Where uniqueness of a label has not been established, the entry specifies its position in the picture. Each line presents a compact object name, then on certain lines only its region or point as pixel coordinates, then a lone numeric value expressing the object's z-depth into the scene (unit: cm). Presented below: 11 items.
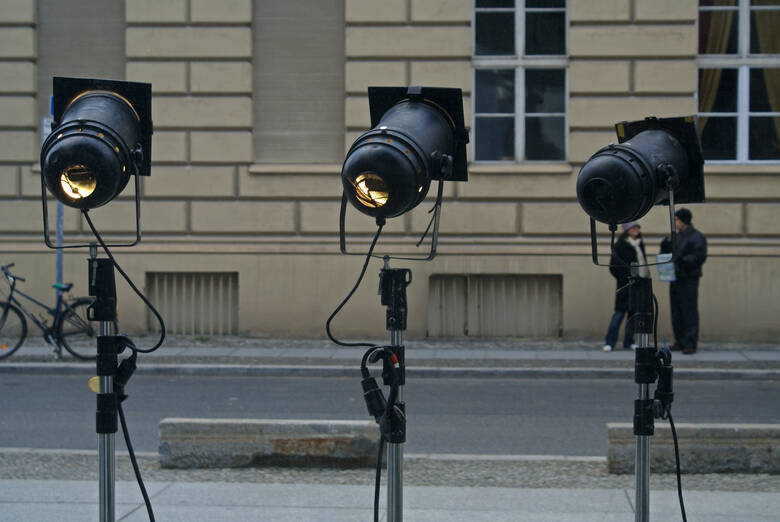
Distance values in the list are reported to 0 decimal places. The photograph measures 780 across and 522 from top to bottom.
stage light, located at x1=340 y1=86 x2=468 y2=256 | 404
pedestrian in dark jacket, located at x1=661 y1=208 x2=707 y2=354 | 1341
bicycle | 1325
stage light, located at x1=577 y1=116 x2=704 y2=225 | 436
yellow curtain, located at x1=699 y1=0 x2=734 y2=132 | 1491
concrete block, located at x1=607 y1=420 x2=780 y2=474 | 658
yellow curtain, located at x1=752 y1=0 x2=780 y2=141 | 1487
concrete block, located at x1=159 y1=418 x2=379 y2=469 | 677
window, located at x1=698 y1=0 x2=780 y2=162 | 1487
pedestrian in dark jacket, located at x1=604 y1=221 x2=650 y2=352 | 1302
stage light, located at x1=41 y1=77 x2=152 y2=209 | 430
